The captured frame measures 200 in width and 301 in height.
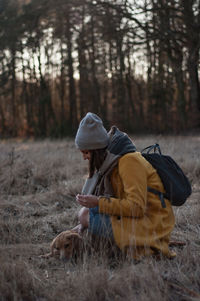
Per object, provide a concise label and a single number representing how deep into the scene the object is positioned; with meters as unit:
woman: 2.89
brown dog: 3.30
